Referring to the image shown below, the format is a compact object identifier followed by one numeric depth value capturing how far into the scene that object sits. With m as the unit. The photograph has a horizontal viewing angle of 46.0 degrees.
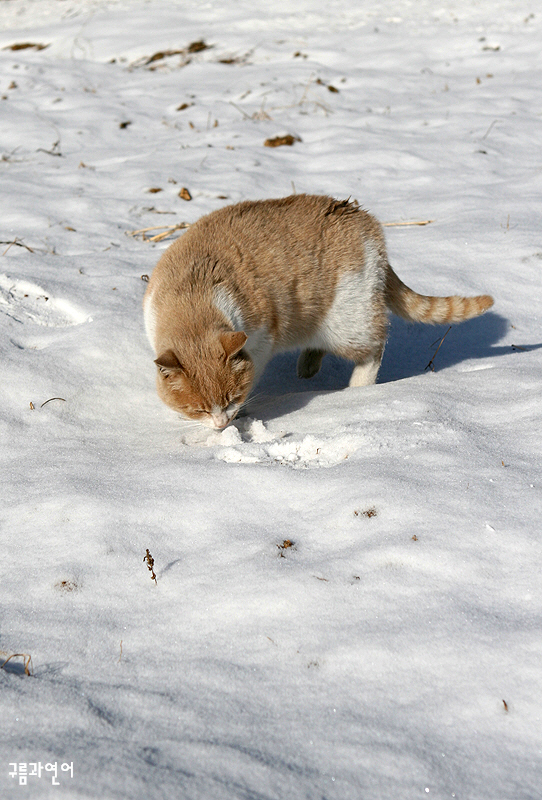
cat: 3.14
